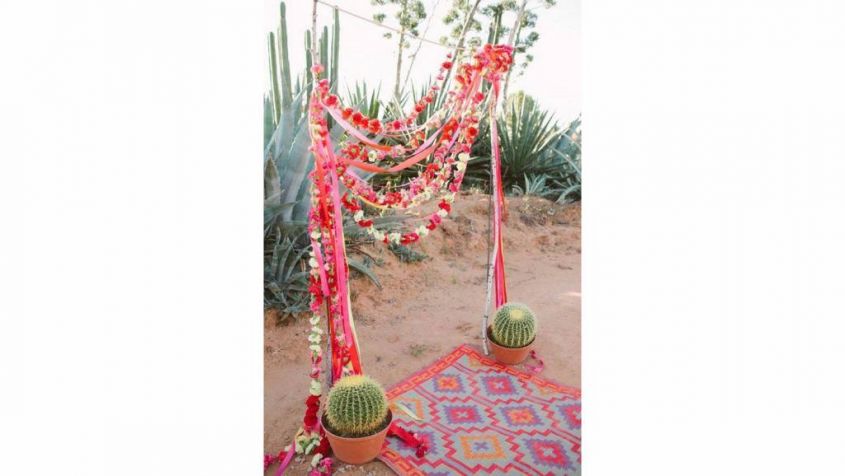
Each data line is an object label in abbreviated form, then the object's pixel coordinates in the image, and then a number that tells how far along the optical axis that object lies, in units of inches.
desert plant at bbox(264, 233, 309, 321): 101.3
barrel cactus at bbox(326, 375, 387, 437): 62.9
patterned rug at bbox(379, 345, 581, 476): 64.7
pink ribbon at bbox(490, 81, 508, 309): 85.1
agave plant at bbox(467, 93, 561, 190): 161.9
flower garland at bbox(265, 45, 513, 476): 61.6
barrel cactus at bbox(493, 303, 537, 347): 88.9
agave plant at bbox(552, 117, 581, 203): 172.1
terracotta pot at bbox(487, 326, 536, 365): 88.8
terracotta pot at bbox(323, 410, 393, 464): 63.2
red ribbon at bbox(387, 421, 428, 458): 66.9
